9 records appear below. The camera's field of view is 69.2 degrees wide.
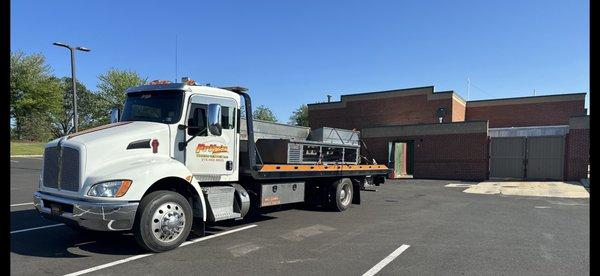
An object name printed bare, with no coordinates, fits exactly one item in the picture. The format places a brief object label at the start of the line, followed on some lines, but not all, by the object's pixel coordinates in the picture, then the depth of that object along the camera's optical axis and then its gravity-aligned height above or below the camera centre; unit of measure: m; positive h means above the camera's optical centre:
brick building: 25.81 +0.84
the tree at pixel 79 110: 69.69 +4.48
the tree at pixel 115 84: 54.28 +6.67
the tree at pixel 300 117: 71.44 +4.22
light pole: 21.10 +3.61
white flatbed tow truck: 6.19 -0.51
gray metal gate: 25.64 -0.65
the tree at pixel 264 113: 72.19 +4.65
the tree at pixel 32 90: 45.85 +4.90
